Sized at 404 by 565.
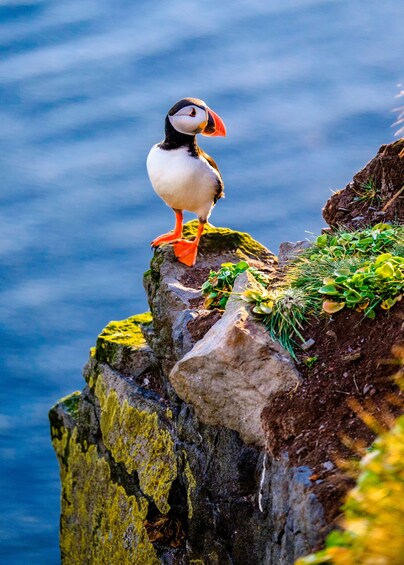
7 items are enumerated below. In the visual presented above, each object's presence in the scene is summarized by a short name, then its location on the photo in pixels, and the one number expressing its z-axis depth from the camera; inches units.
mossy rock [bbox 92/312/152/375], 517.0
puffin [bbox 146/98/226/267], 476.1
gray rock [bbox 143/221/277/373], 439.8
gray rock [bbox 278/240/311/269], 483.4
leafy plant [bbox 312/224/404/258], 426.3
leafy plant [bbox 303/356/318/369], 359.3
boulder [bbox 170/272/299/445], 360.8
